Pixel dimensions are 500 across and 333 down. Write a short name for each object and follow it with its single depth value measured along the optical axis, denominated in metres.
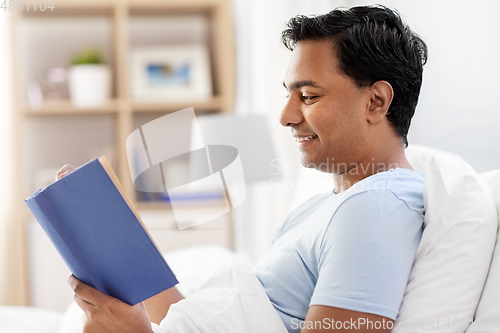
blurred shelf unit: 2.51
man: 0.68
